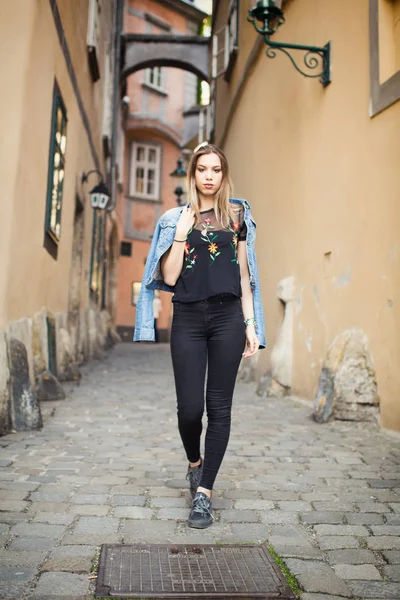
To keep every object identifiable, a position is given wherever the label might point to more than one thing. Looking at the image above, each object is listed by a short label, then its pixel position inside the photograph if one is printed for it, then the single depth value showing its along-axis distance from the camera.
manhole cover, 1.95
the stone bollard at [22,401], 4.66
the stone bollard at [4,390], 4.46
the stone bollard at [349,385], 5.01
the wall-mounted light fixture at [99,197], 10.46
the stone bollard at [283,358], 6.99
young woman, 2.73
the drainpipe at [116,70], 14.51
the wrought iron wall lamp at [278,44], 6.05
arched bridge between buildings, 16.34
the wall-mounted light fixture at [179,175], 16.14
